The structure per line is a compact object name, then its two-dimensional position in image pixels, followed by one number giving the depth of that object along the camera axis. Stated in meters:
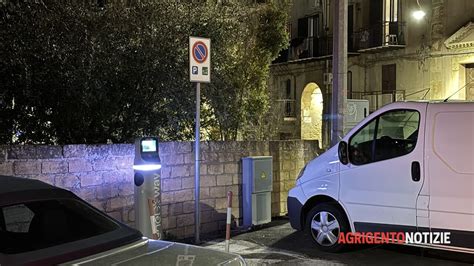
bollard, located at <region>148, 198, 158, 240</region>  6.13
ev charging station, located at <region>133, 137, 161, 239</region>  6.27
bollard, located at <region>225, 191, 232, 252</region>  5.90
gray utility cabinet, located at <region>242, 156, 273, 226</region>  8.54
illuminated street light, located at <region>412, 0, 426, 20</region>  20.58
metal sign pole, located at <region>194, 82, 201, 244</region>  7.11
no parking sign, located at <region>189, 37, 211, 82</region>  6.90
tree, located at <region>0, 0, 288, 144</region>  6.94
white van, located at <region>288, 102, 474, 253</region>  5.69
